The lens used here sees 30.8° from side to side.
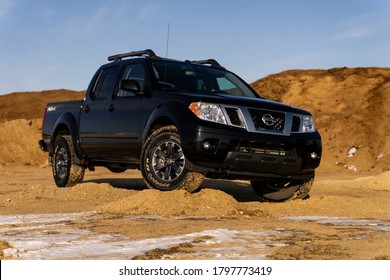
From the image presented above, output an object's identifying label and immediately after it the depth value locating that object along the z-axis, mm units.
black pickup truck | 8648
